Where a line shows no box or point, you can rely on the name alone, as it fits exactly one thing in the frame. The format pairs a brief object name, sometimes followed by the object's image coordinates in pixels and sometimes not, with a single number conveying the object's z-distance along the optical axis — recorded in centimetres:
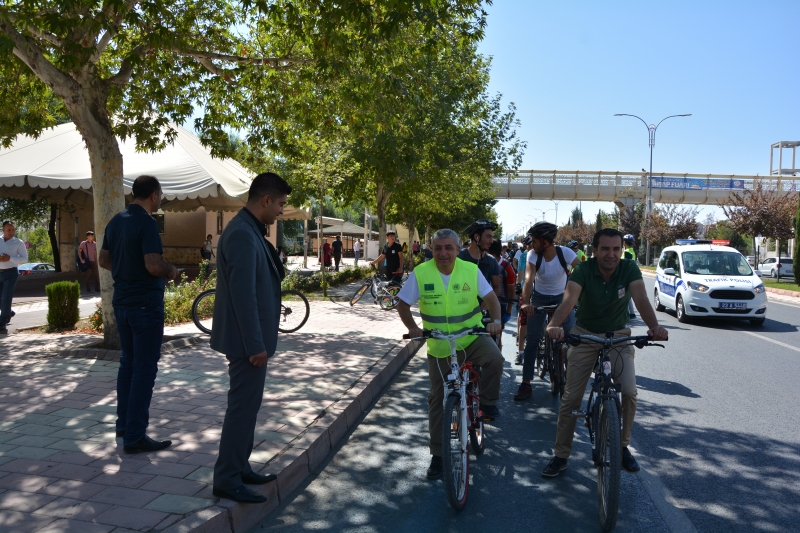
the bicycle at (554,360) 702
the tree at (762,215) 3697
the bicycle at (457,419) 405
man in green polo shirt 449
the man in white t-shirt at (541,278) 719
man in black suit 367
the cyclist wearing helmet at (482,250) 687
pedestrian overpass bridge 4897
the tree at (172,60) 811
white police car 1380
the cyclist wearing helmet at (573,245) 1342
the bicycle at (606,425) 377
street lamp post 4171
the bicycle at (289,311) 1105
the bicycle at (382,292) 1611
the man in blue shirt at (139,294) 475
